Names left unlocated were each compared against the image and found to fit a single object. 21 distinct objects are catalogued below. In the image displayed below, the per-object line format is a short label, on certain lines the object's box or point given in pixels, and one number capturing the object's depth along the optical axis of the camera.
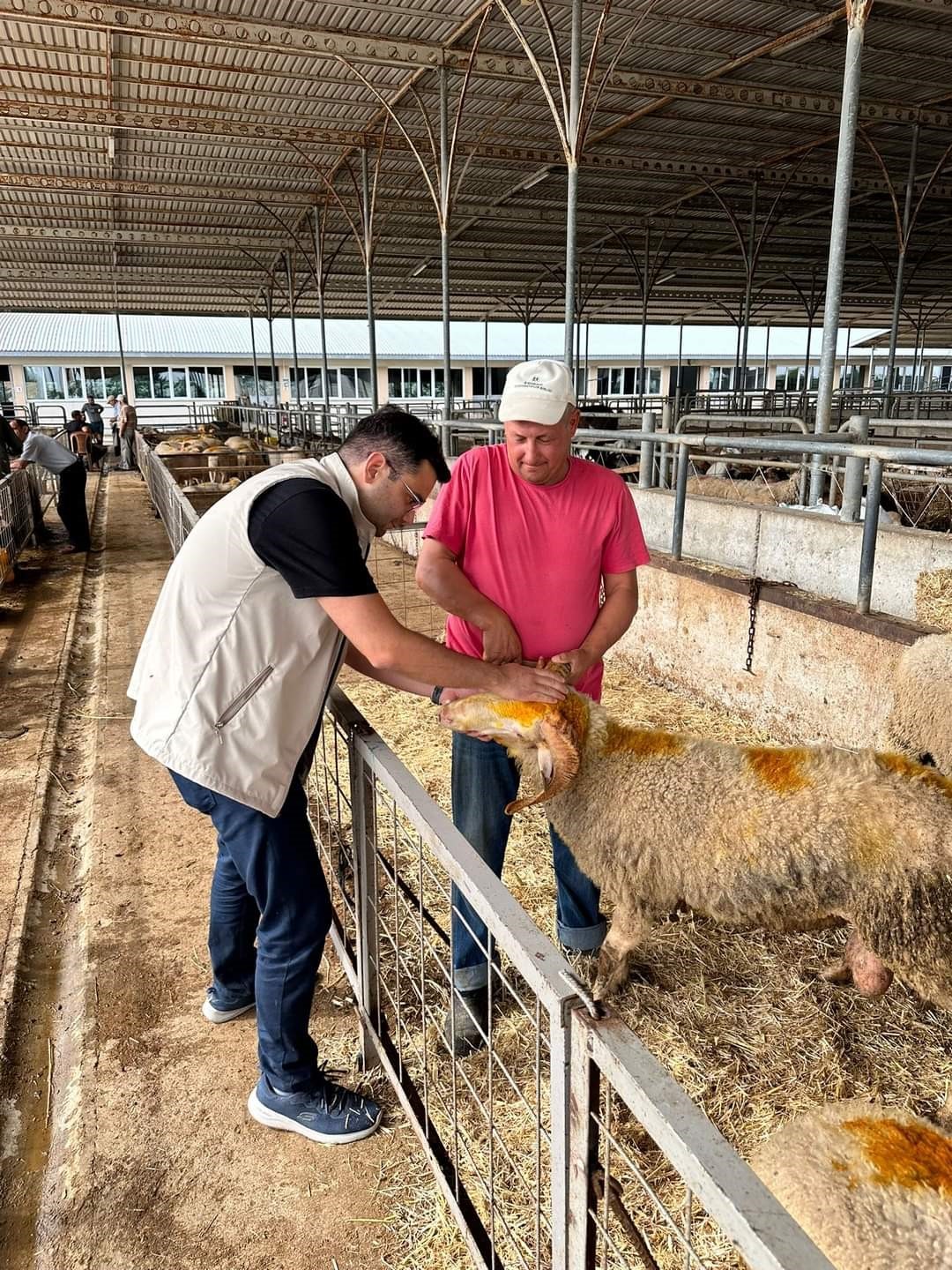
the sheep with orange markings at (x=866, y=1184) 1.44
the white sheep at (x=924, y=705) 3.52
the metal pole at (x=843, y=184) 6.33
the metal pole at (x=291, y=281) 24.35
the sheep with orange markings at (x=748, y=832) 2.58
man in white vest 2.04
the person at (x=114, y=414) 29.69
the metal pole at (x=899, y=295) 14.73
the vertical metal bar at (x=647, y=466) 7.69
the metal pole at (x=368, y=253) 15.53
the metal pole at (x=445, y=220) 11.83
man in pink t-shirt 2.72
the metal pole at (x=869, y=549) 4.57
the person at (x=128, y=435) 25.06
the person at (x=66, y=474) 12.05
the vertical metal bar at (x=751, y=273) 17.69
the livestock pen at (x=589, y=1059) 1.20
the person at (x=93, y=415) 29.08
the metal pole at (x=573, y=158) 9.06
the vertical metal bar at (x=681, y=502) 6.27
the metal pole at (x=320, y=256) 19.80
